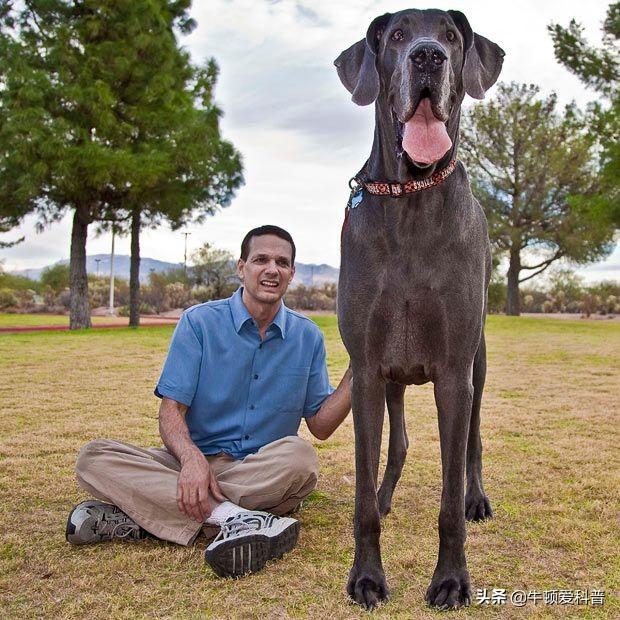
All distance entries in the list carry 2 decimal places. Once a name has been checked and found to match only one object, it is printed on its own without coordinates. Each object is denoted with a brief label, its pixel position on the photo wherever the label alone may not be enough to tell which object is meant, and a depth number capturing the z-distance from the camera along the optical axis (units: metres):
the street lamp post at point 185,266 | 33.14
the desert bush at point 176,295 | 33.31
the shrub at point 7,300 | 33.34
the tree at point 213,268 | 31.19
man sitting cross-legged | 3.27
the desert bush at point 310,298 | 32.31
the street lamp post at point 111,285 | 32.53
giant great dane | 2.61
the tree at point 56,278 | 37.84
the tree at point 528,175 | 31.89
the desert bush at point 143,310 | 32.47
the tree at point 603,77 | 24.30
